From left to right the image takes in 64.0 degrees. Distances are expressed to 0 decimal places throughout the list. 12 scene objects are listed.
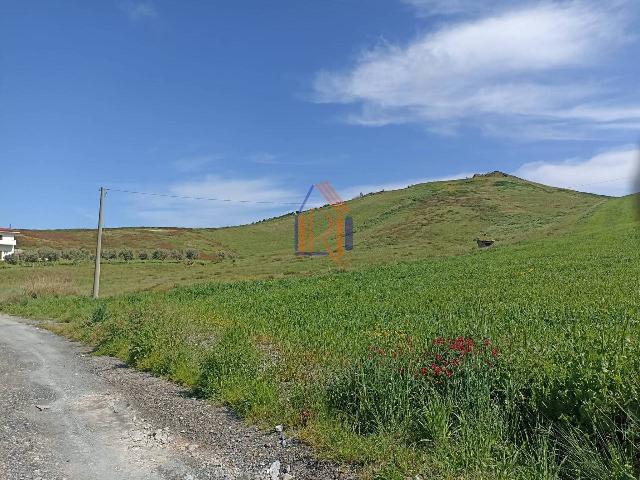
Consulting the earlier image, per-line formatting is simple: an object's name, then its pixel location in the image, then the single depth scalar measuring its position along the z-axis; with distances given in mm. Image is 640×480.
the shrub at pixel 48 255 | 87500
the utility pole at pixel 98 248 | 35875
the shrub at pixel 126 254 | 88988
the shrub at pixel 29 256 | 84875
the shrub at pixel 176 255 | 92088
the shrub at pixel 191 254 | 93288
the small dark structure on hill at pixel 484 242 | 59312
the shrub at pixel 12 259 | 80500
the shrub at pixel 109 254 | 88306
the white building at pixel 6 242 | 110250
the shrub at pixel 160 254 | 91000
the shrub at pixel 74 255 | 88050
